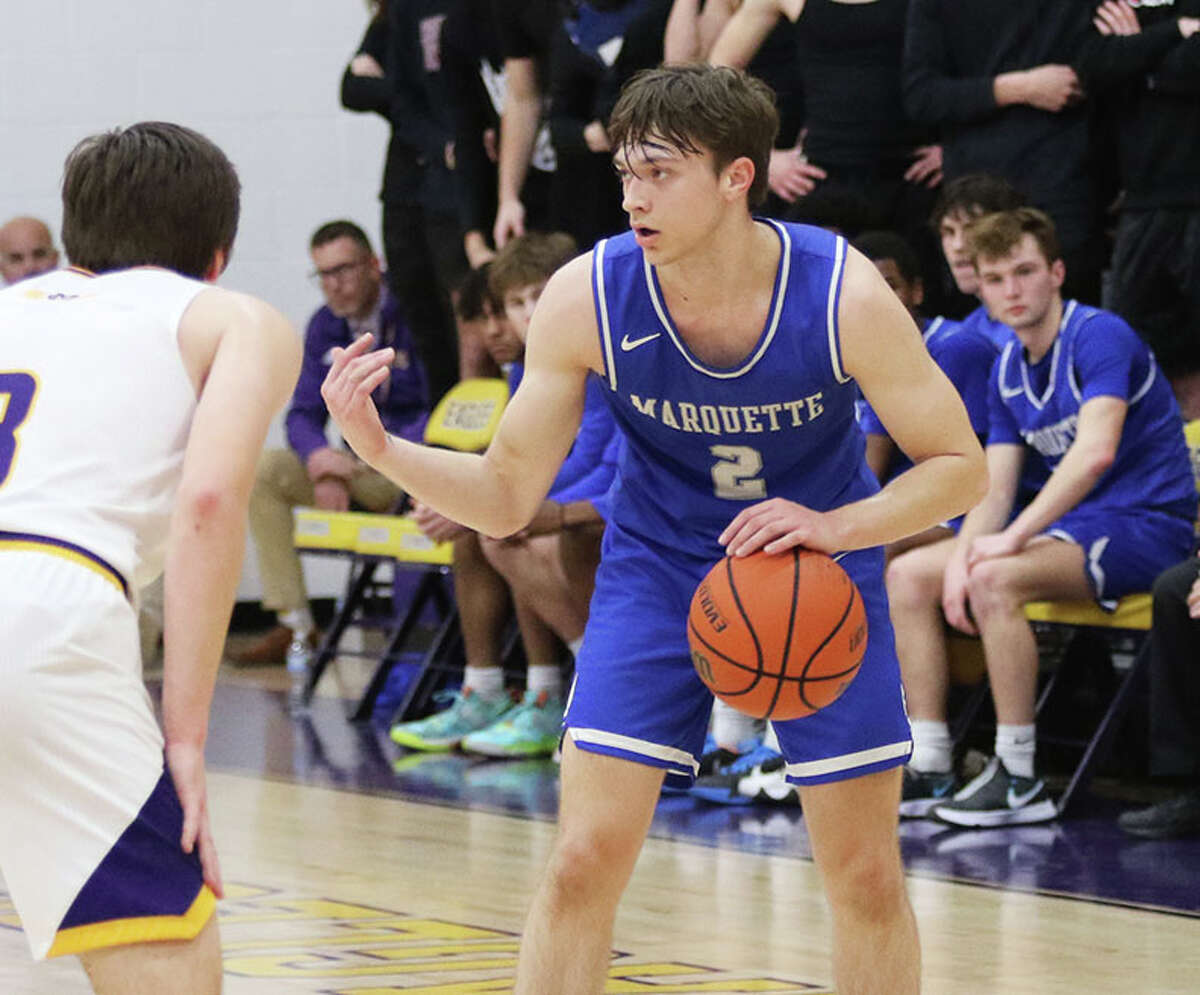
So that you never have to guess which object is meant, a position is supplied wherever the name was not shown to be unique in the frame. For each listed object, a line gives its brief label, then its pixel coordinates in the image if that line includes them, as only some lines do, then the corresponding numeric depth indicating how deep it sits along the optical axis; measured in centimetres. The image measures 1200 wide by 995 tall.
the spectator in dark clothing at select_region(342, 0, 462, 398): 1602
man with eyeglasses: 1645
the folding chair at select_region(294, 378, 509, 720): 1454
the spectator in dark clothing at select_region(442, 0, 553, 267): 1532
